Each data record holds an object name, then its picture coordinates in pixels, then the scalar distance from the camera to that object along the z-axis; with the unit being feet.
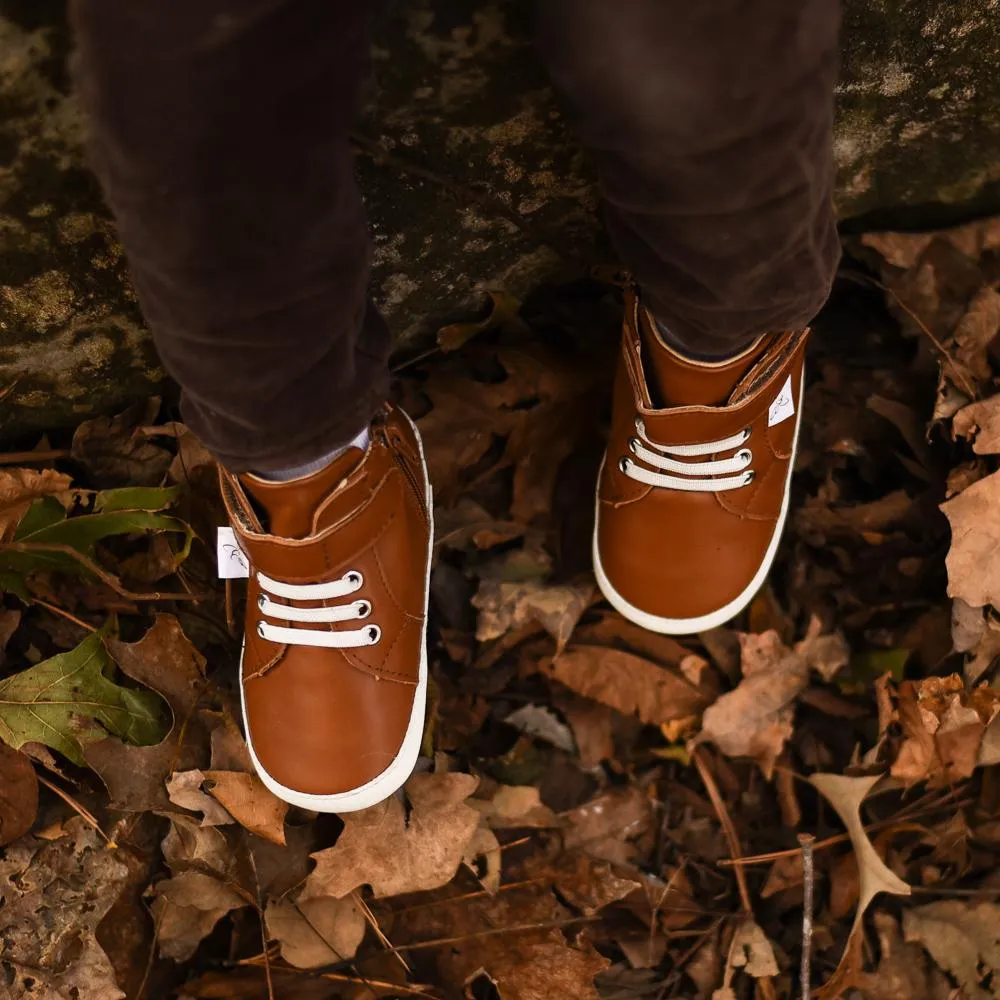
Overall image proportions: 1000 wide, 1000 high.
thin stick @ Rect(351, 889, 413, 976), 2.54
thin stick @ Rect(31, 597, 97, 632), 2.53
